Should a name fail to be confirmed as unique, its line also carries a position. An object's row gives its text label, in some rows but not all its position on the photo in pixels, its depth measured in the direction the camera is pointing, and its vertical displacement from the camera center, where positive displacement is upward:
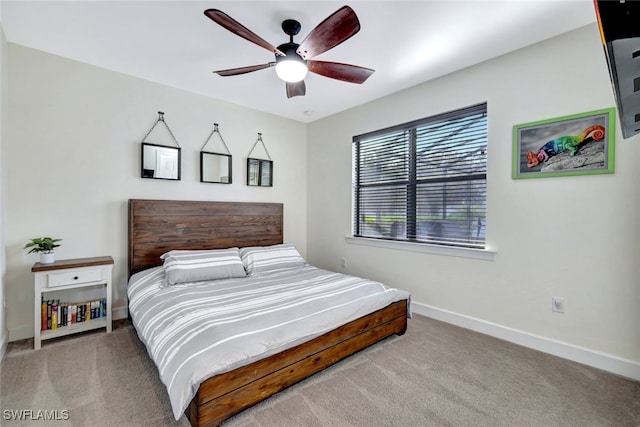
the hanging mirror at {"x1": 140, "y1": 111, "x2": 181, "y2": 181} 3.17 +0.56
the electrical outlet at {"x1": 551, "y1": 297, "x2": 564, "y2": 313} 2.36 -0.77
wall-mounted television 0.66 +0.45
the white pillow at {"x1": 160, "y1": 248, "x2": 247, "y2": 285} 2.73 -0.57
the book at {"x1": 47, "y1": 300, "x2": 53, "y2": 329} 2.50 -0.93
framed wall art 2.15 +0.54
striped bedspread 1.52 -0.73
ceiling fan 1.71 +1.14
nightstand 2.40 -0.81
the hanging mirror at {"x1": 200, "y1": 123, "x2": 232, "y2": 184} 3.61 +0.57
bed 1.55 -0.77
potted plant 2.50 -0.35
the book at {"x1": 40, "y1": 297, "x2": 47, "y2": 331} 2.47 -0.94
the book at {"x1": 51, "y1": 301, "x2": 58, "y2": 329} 2.51 -0.95
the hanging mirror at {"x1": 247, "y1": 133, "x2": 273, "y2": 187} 4.03 +0.56
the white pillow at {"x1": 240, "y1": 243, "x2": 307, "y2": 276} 3.24 -0.58
